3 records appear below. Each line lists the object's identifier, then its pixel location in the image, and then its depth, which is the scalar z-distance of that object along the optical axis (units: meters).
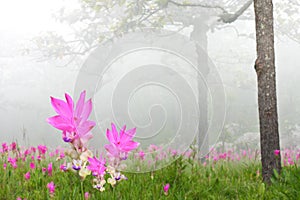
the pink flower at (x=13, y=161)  3.76
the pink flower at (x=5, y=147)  3.97
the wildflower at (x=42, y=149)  3.72
